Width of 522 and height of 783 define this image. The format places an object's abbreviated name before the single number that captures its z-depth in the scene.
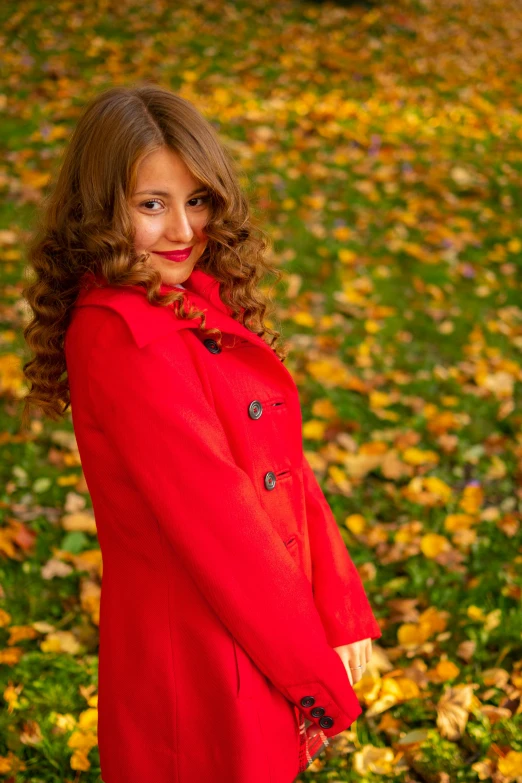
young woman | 1.30
